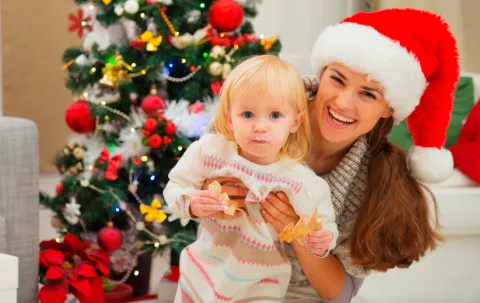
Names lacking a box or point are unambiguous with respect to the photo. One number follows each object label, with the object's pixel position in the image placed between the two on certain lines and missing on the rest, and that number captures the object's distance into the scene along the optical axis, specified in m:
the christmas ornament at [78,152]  2.79
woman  1.74
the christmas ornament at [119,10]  2.65
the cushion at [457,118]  3.22
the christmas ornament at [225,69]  2.66
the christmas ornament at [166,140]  2.63
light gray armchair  2.27
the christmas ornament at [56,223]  2.83
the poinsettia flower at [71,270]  2.44
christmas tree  2.67
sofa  2.90
